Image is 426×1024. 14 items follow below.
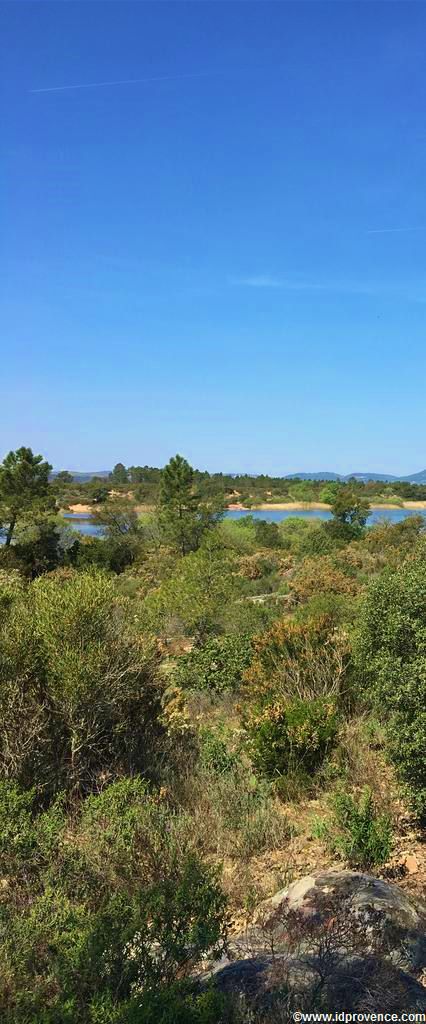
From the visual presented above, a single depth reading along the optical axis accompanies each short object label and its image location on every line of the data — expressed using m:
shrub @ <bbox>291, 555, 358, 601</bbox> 23.53
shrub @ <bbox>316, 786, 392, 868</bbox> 5.07
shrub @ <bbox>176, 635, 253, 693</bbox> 12.56
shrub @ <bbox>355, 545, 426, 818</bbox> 5.66
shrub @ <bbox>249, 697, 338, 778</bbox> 7.26
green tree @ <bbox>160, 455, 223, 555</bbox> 42.66
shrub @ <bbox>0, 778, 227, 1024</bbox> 3.09
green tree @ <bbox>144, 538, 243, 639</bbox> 18.42
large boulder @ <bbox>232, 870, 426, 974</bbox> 3.58
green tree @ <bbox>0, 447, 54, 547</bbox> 35.09
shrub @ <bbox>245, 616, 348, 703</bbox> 8.84
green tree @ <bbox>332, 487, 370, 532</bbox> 53.62
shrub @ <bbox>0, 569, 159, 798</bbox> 6.13
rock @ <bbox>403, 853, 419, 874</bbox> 5.12
